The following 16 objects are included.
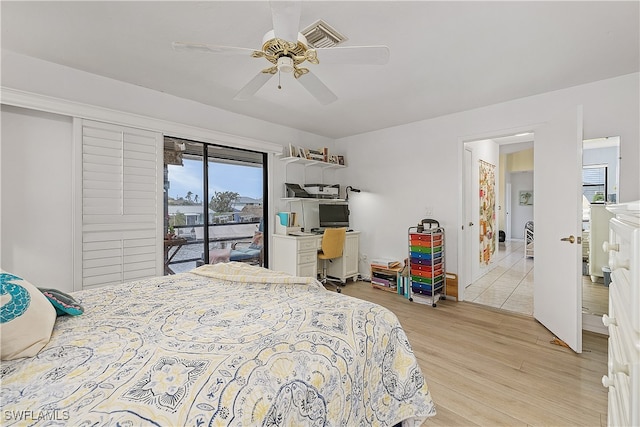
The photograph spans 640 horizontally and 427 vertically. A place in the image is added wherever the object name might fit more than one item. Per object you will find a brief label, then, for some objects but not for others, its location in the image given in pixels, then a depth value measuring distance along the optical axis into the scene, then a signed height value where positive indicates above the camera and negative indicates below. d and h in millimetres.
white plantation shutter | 2525 +83
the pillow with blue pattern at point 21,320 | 934 -385
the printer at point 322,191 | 4313 +345
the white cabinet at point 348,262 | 4312 -786
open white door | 2314 -132
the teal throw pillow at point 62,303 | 1290 -429
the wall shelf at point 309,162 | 4109 +786
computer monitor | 4512 -40
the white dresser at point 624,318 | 594 -280
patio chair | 3791 -533
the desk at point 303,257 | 3779 -620
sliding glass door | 3223 +108
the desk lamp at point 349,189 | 4668 +375
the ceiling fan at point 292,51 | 1457 +919
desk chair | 3922 -440
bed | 732 -483
